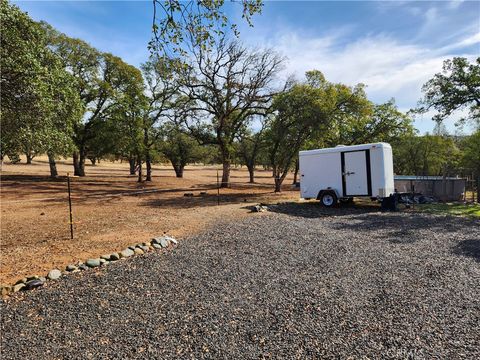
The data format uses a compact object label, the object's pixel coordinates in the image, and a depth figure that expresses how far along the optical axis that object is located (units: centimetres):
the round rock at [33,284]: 495
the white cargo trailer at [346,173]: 1258
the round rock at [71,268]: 559
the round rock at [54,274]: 523
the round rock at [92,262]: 578
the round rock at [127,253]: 639
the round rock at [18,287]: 486
